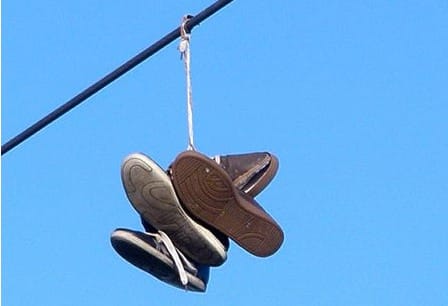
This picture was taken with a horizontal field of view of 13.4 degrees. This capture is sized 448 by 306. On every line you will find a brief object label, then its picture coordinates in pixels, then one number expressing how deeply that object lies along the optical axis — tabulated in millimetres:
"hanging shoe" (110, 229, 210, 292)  5532
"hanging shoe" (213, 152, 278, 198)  5811
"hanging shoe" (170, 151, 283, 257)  5425
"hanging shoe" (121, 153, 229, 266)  5488
